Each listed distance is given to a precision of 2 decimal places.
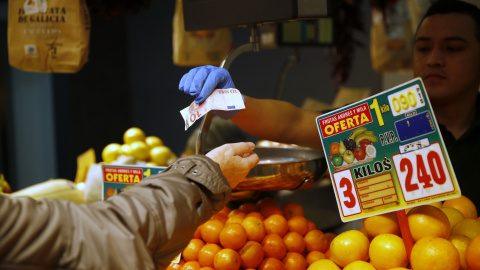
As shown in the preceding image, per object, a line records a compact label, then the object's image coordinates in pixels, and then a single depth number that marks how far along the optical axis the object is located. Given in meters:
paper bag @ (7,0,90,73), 2.02
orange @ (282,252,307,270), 1.49
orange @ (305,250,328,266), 1.53
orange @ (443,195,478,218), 1.47
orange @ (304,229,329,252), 1.59
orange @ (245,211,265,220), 1.66
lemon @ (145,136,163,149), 3.08
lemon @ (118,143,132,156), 2.93
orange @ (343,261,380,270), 1.23
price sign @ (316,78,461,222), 1.13
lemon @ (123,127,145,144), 3.04
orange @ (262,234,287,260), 1.51
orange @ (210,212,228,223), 1.70
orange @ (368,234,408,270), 1.22
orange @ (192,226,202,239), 1.62
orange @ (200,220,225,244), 1.54
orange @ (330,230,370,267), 1.30
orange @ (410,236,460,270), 1.12
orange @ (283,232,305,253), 1.56
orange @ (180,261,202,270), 1.47
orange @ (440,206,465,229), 1.38
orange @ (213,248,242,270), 1.41
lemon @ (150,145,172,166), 2.93
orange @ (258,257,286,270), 1.46
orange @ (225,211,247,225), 1.64
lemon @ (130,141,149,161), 2.93
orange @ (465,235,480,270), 1.13
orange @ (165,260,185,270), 1.50
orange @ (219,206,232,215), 1.78
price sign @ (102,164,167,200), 1.61
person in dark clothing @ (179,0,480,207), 2.05
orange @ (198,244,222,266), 1.47
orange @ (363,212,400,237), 1.30
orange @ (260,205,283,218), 1.74
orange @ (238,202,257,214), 1.77
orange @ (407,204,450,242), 1.21
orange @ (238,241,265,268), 1.45
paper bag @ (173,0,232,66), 2.99
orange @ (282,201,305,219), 1.74
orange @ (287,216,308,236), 1.65
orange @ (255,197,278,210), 1.80
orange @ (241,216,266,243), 1.54
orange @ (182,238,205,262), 1.53
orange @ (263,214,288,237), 1.60
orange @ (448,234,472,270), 1.22
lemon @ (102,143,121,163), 2.94
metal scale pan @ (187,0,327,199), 1.50
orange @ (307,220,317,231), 1.68
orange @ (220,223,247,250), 1.48
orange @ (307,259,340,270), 1.33
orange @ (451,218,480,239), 1.28
